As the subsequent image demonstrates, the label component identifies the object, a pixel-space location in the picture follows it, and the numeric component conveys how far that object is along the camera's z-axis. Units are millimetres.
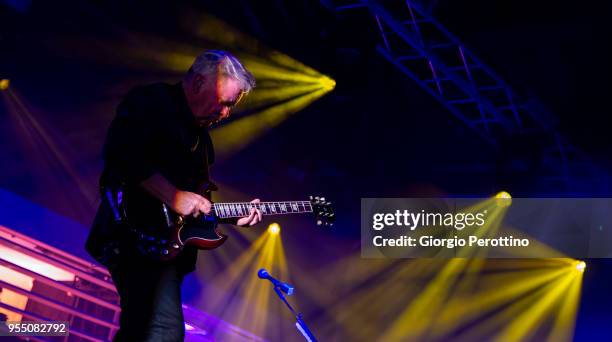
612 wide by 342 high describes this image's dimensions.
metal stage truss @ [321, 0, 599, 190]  6543
